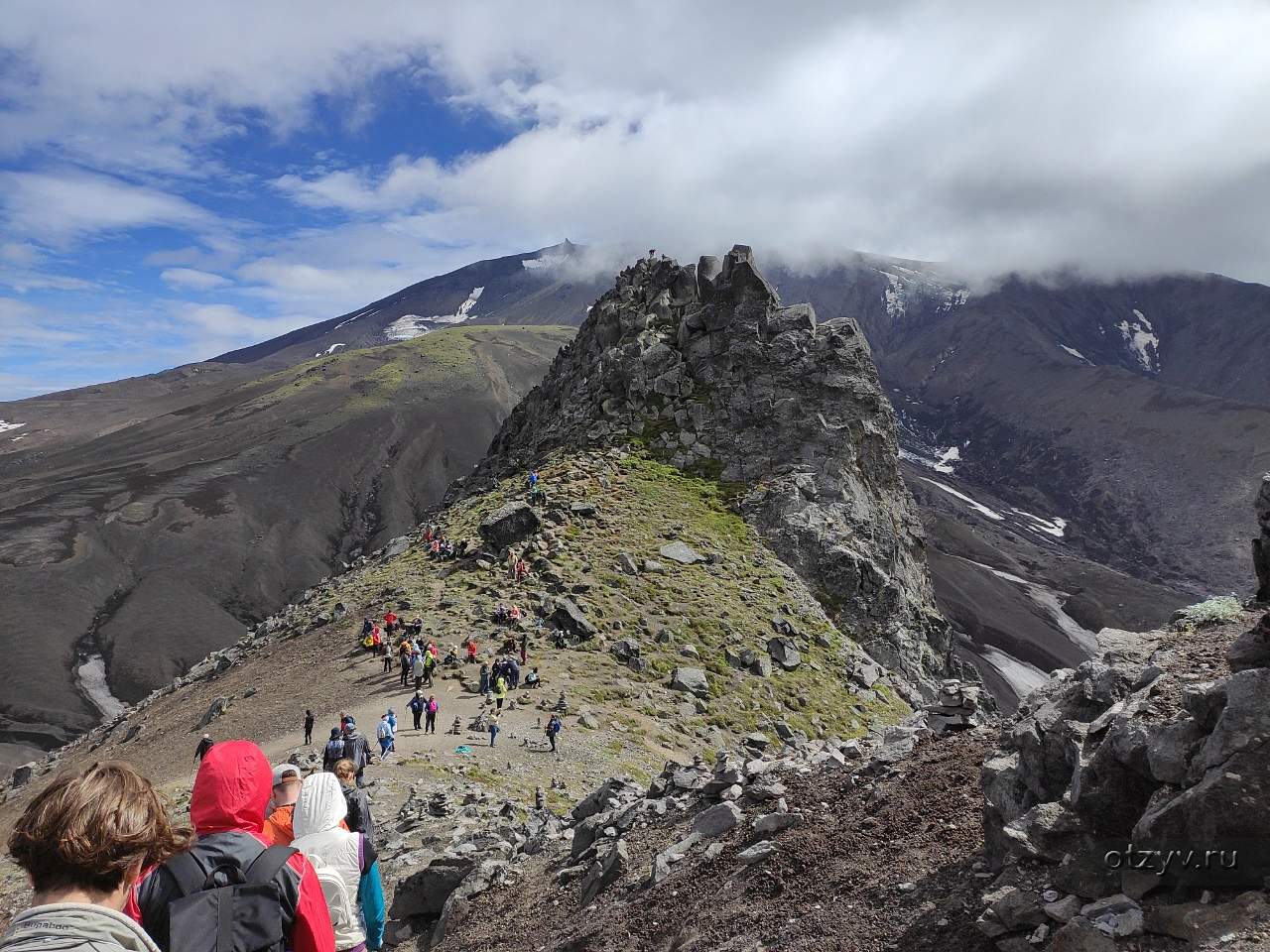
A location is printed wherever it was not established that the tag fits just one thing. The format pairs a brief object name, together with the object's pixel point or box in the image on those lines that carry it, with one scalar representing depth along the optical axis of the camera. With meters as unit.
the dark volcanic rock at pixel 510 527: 37.09
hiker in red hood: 4.19
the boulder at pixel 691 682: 30.38
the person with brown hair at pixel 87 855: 3.28
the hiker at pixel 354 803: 7.82
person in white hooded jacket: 6.36
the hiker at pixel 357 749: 16.73
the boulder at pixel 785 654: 34.19
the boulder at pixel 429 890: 13.49
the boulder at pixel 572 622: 31.97
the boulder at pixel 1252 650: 6.54
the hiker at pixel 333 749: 17.52
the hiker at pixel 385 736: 23.06
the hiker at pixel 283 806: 6.55
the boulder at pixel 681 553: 37.88
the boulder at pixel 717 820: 11.36
